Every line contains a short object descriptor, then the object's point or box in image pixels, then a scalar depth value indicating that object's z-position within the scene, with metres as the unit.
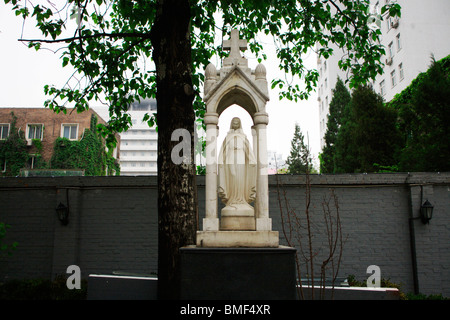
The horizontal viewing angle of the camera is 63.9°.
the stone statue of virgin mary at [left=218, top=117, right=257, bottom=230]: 4.19
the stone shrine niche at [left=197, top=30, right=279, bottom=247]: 4.10
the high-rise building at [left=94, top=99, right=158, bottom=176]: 104.62
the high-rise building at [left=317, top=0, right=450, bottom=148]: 25.64
